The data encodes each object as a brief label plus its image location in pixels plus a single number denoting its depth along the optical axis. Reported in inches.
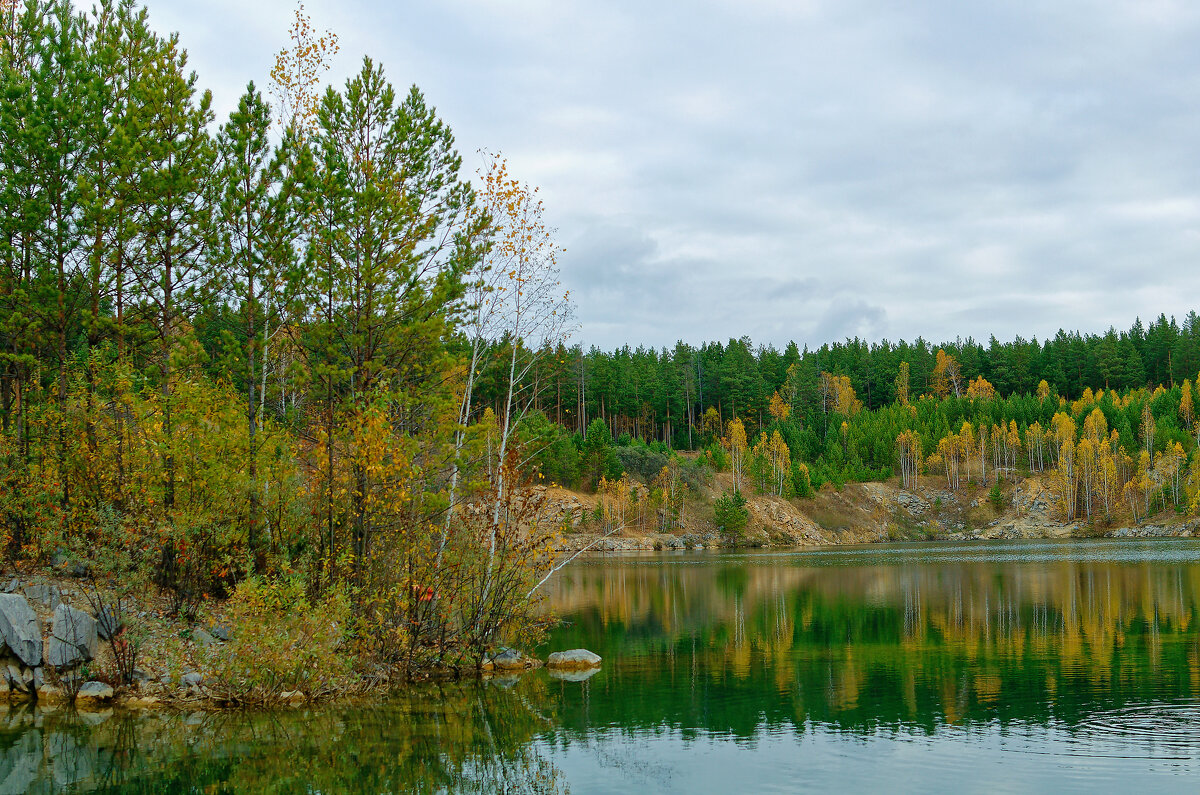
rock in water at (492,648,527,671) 858.8
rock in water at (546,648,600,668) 880.9
